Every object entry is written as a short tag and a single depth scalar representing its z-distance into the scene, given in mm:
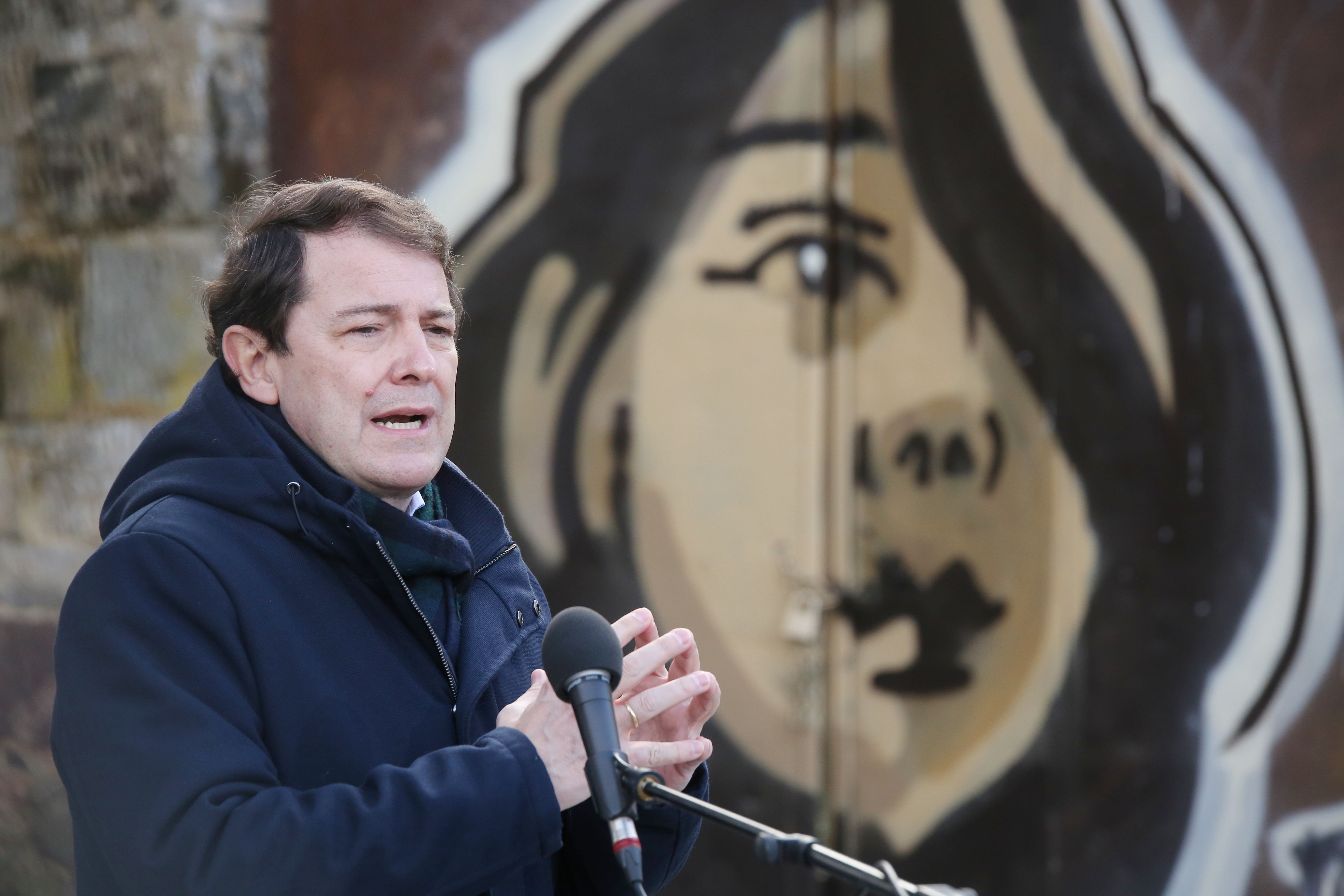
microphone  4324
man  4377
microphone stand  4284
